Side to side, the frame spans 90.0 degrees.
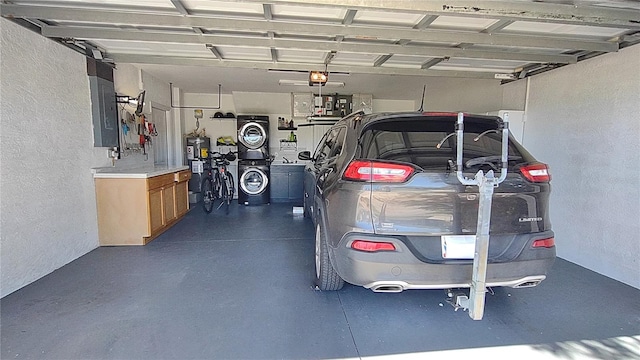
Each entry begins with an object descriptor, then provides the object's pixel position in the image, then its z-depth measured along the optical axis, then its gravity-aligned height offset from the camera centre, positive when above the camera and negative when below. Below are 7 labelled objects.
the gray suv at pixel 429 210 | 1.99 -0.42
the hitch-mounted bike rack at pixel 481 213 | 1.86 -0.40
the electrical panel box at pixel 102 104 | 3.84 +0.45
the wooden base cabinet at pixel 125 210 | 4.04 -0.90
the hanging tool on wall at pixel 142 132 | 5.25 +0.13
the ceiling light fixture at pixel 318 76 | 4.56 +0.95
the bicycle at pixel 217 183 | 6.12 -0.86
